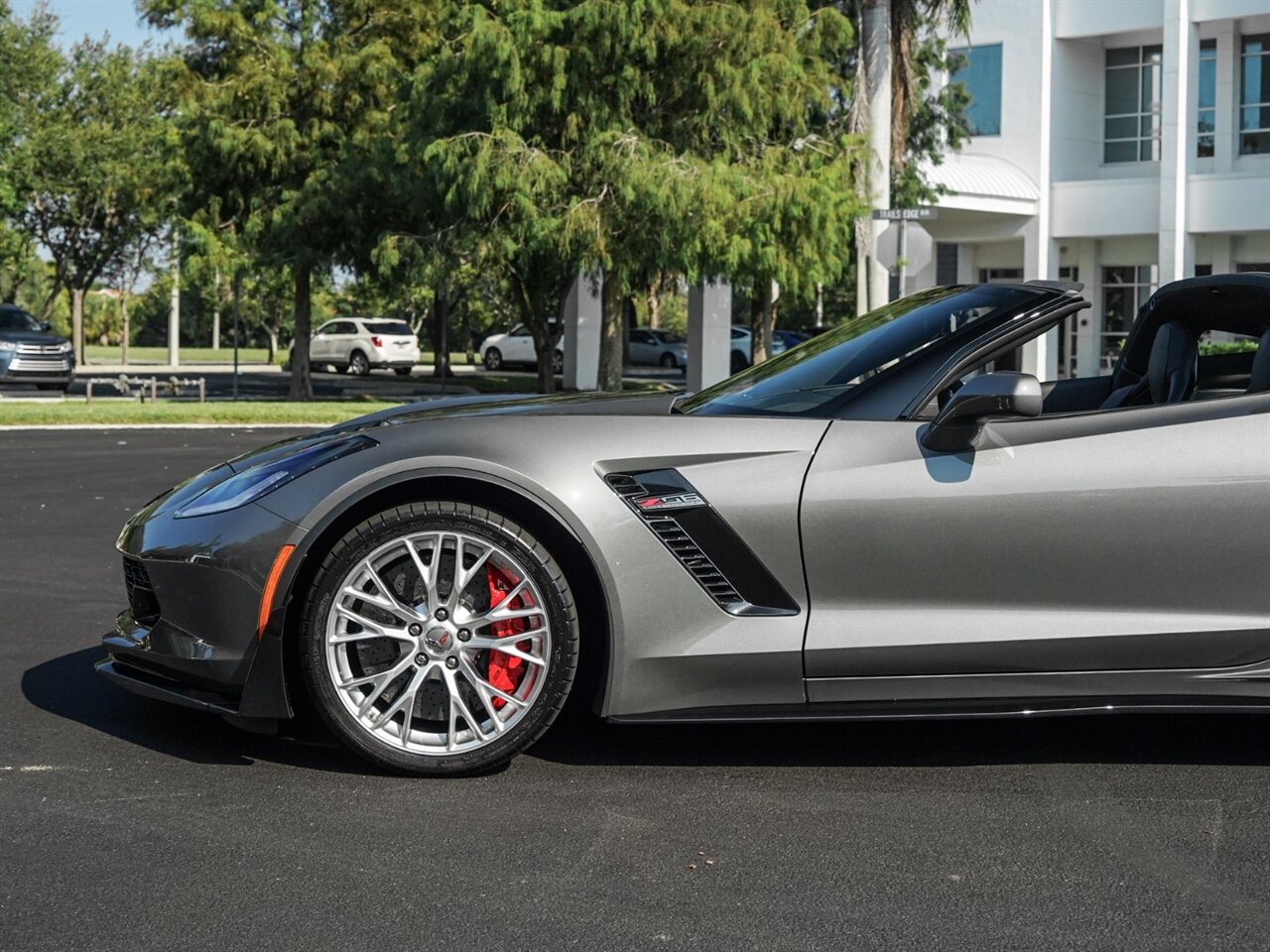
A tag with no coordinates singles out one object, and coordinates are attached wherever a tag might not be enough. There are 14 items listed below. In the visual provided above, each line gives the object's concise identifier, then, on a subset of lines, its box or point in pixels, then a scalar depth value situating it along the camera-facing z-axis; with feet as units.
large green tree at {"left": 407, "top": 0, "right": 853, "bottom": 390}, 79.20
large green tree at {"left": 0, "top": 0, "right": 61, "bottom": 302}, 130.11
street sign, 58.75
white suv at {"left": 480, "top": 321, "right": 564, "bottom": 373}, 169.07
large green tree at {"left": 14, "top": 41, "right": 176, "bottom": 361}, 137.69
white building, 113.29
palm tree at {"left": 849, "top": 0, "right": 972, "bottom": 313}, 82.12
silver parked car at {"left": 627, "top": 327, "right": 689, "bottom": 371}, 177.17
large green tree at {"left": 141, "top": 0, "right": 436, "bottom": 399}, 95.91
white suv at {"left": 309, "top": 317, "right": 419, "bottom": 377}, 155.02
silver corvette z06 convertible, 14.33
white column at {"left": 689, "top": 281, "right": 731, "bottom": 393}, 111.04
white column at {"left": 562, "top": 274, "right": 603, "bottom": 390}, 123.34
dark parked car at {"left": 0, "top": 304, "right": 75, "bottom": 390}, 102.12
